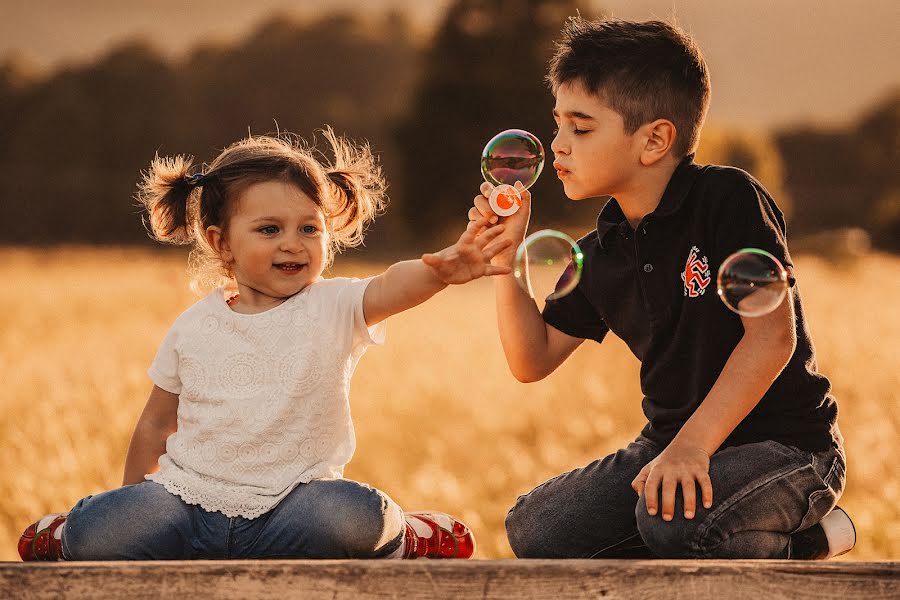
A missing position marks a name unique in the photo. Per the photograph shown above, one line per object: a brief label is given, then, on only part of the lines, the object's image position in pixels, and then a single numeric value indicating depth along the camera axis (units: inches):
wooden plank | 154.5
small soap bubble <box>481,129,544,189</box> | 247.1
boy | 200.4
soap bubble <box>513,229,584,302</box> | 225.5
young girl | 207.6
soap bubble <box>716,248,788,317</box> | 196.1
